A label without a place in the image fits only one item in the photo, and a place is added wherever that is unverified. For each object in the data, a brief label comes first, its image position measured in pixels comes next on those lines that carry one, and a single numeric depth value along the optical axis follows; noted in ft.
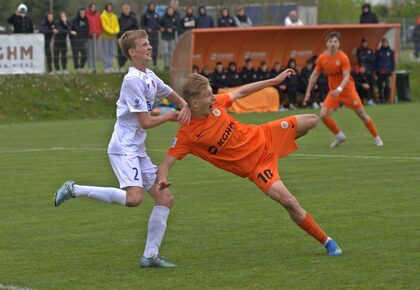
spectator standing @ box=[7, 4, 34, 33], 104.37
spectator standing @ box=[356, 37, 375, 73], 118.93
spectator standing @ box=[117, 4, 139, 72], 109.09
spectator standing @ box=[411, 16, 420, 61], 143.95
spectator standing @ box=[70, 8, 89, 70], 107.76
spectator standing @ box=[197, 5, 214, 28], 115.03
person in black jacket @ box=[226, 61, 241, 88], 108.99
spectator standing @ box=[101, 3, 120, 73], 108.99
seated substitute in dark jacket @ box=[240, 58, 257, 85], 110.83
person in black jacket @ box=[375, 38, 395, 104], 119.34
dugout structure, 111.14
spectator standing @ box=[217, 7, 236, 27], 116.98
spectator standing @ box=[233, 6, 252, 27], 119.14
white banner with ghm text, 103.19
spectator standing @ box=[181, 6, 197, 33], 114.83
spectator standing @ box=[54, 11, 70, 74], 106.93
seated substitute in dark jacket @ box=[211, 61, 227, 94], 108.06
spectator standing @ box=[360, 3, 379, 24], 126.05
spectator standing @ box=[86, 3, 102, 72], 108.78
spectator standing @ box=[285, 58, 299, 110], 112.68
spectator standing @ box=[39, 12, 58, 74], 106.01
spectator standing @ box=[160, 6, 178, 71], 113.50
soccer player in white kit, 29.89
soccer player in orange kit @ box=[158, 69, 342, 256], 30.19
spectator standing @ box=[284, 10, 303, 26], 126.13
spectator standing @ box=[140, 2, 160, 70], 112.16
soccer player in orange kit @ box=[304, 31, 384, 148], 66.39
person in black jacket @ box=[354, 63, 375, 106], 117.29
